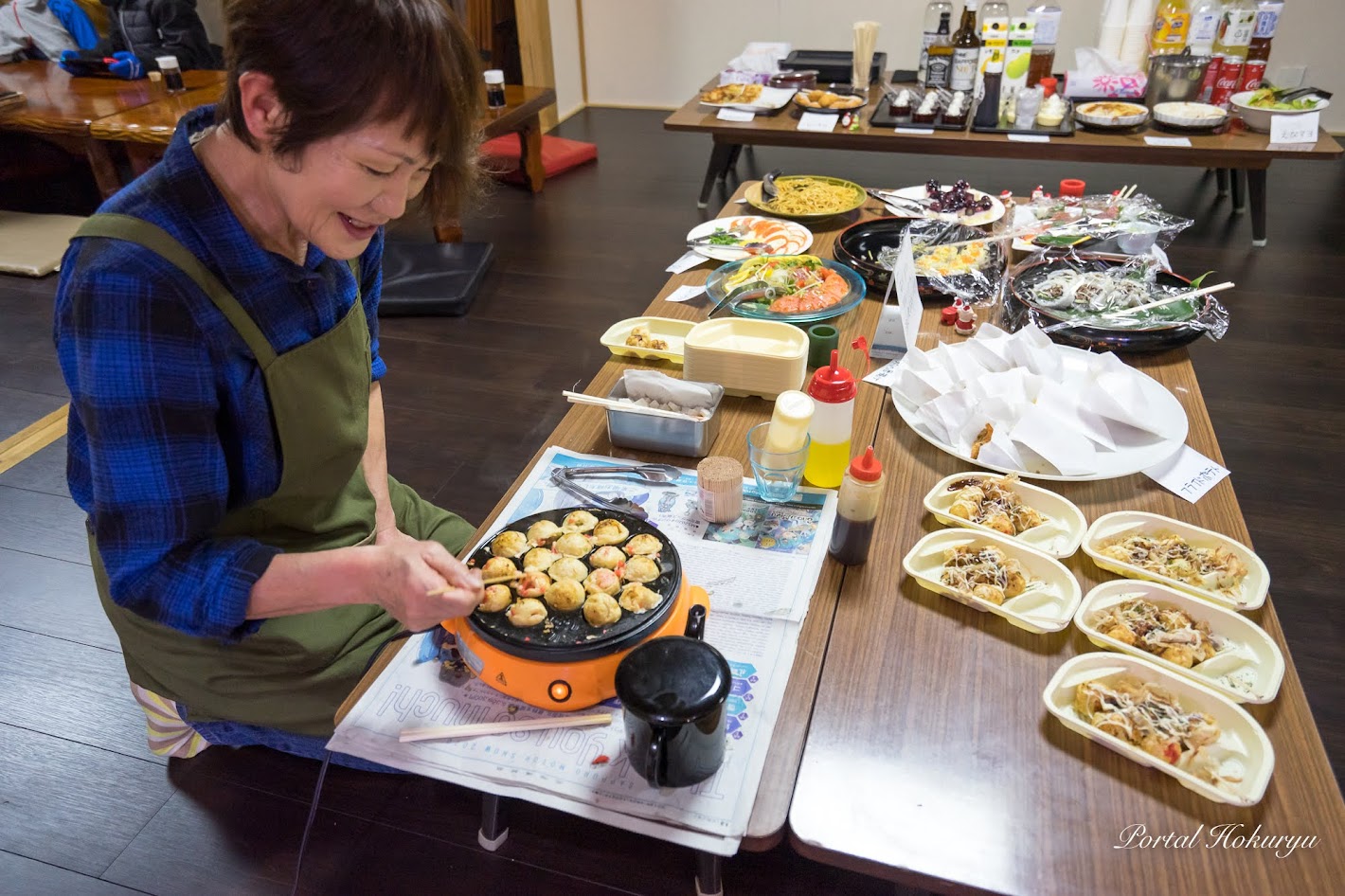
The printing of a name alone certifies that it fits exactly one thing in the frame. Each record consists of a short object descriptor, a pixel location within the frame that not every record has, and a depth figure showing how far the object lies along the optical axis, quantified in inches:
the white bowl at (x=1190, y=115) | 126.6
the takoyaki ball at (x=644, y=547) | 42.3
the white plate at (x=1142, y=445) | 49.4
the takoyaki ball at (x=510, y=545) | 42.6
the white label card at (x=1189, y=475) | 48.6
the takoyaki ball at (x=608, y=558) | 41.8
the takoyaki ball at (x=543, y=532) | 43.7
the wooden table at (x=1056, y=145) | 123.7
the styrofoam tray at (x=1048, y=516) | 44.9
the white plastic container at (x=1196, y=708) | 32.8
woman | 32.8
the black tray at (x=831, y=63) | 157.6
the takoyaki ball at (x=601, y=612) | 38.2
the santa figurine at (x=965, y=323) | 65.8
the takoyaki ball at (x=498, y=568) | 40.5
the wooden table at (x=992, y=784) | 31.1
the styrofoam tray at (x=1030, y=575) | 40.1
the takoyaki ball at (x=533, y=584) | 39.8
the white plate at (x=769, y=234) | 79.4
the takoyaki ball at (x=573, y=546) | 42.6
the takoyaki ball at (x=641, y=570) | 40.8
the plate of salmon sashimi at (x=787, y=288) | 66.9
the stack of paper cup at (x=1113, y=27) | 141.0
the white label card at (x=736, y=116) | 142.3
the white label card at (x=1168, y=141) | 124.0
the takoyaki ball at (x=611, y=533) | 43.3
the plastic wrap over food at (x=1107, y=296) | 62.6
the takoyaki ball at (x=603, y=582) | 39.9
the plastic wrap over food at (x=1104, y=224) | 74.9
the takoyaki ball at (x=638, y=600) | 39.0
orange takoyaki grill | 36.9
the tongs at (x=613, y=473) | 50.4
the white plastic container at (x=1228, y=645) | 36.6
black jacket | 186.4
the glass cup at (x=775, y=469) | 47.6
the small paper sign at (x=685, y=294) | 73.2
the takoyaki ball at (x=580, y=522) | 44.4
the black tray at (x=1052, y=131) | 127.2
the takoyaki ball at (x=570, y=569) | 40.8
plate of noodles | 88.8
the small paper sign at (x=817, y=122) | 134.7
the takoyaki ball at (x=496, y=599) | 39.1
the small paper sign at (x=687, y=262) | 79.4
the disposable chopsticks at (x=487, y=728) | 36.8
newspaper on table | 34.0
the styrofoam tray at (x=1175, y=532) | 40.7
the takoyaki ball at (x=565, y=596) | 39.2
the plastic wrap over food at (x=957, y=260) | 70.5
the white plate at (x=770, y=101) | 144.1
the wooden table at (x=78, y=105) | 147.0
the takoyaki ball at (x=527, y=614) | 38.4
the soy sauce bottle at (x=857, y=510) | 42.1
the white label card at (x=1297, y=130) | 124.6
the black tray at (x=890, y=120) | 133.5
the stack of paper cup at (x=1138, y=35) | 139.3
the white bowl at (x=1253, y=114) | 127.1
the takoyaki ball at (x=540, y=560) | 41.4
